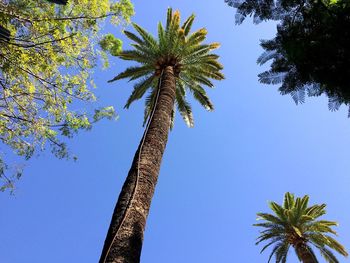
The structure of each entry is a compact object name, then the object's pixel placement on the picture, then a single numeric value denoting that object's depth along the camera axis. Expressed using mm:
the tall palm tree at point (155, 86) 6188
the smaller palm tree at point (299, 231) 21953
